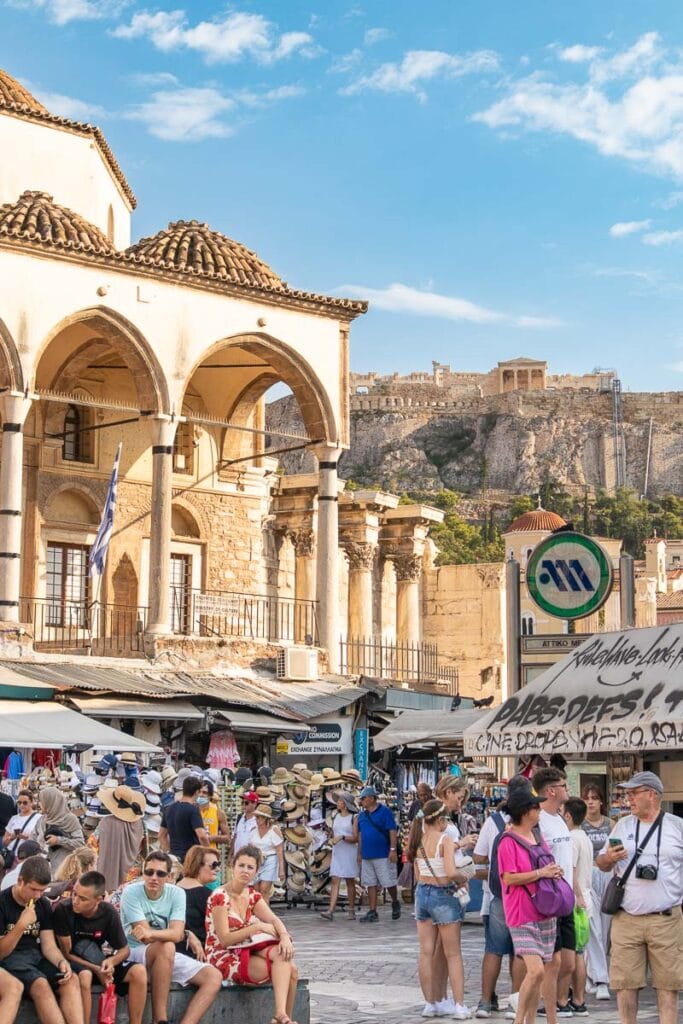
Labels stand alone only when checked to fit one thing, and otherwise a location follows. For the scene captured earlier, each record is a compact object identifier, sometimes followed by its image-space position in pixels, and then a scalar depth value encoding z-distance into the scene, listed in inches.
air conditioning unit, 958.4
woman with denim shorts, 388.2
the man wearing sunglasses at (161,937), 337.4
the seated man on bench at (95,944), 329.4
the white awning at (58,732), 658.2
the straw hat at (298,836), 699.4
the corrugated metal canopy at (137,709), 805.9
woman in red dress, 342.3
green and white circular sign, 609.3
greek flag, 894.4
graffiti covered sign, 431.5
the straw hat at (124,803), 507.5
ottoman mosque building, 912.9
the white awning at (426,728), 756.6
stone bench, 341.4
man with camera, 320.2
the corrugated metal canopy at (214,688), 824.9
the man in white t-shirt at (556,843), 354.9
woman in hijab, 482.7
